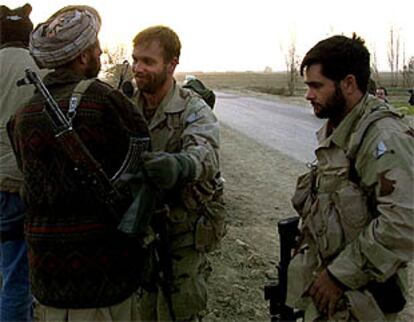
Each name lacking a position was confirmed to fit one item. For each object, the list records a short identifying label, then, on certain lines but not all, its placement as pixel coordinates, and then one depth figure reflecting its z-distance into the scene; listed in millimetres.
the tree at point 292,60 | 55531
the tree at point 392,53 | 75938
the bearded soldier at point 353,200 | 2471
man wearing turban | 2551
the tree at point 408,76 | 59791
